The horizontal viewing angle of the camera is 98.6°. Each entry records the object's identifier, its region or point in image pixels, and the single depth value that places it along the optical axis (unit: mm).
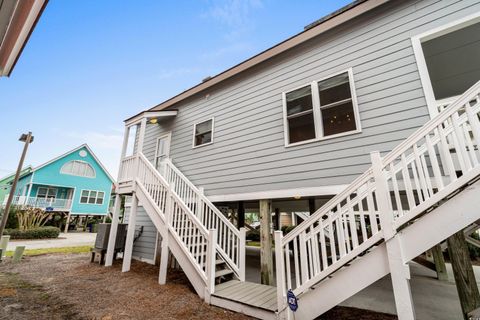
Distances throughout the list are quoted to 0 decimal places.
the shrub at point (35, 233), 14828
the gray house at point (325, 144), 2535
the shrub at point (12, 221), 15820
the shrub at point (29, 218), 15834
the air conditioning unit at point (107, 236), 7332
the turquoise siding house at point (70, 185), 20453
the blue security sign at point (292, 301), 2963
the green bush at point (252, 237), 16752
